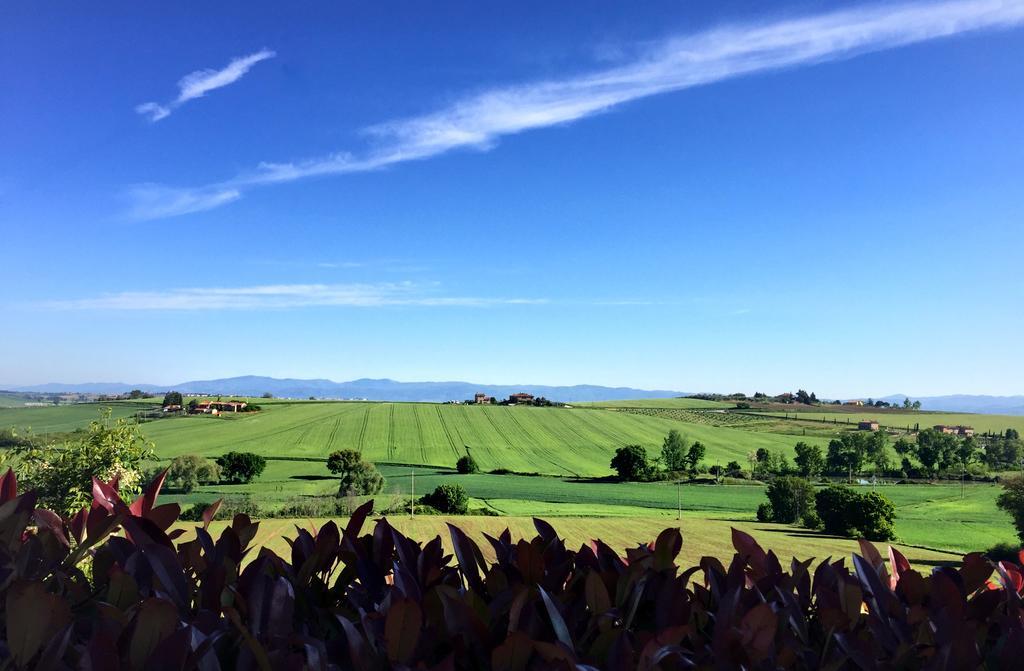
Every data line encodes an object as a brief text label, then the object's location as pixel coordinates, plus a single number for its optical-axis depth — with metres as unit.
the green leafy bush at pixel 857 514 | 54.22
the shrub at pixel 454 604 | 1.79
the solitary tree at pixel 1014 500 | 47.59
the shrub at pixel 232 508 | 47.56
